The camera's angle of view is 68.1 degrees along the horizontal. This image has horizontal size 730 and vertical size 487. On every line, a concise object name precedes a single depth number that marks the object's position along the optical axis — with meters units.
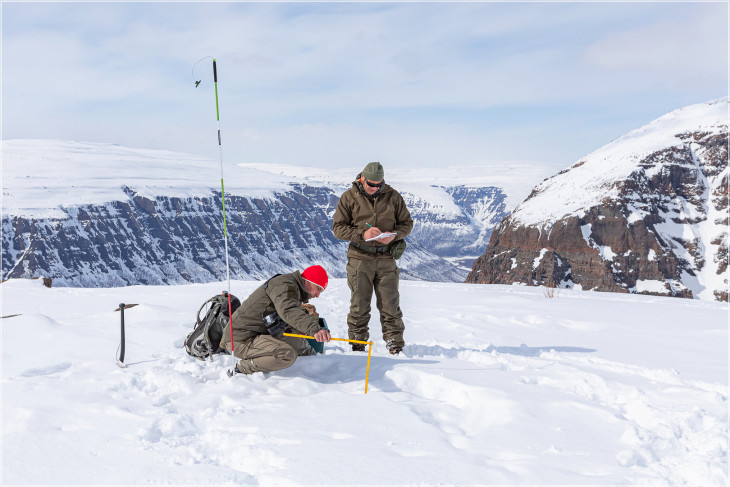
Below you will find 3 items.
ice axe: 7.41
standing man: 8.24
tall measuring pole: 7.69
